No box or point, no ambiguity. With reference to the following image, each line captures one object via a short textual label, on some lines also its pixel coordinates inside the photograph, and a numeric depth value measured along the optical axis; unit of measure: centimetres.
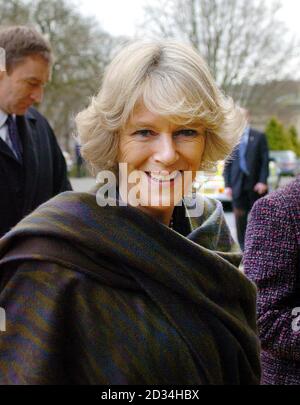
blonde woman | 138
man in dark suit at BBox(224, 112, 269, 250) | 921
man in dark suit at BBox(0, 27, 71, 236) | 325
